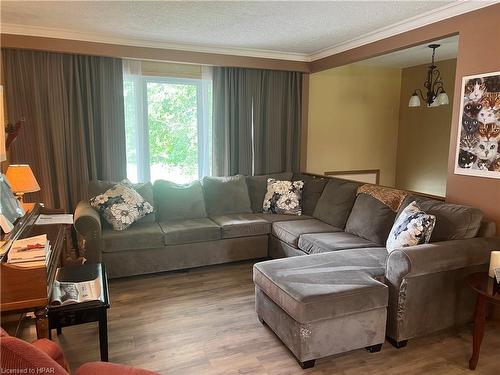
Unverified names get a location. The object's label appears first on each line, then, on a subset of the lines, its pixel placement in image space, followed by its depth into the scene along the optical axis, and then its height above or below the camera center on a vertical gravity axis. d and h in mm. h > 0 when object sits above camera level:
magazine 2049 -931
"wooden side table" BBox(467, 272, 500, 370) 2104 -949
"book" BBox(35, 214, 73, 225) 2795 -681
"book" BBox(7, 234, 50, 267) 1769 -601
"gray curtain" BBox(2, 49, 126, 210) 3727 +150
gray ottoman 2203 -1048
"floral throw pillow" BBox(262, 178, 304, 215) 4316 -744
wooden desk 1674 -738
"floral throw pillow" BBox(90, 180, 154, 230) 3557 -715
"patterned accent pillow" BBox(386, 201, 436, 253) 2574 -660
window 4363 +79
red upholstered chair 1020 -632
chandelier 4059 +481
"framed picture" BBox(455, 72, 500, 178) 2707 +73
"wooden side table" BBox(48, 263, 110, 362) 1985 -995
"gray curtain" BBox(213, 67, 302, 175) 4652 +188
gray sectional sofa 2361 -936
